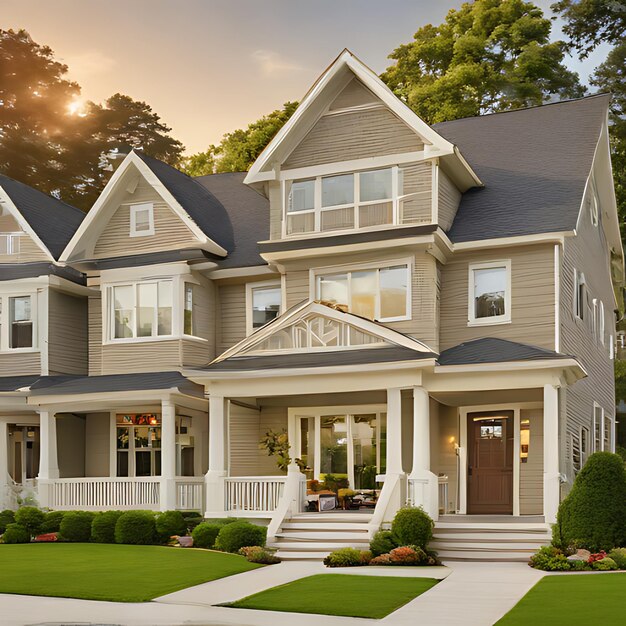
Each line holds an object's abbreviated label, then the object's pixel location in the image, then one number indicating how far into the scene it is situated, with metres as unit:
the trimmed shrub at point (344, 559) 20.12
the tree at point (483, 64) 43.59
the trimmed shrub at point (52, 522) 25.69
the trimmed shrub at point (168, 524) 24.20
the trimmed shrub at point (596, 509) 19.83
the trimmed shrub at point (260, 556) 20.61
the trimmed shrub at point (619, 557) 18.91
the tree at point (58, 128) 53.47
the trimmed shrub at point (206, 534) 22.91
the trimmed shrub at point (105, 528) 24.55
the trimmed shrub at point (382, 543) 20.81
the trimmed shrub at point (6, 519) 26.28
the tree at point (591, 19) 47.78
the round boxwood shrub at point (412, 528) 20.88
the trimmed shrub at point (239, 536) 22.02
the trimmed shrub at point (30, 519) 25.42
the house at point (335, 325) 23.62
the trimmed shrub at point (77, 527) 24.92
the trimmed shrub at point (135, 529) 24.17
